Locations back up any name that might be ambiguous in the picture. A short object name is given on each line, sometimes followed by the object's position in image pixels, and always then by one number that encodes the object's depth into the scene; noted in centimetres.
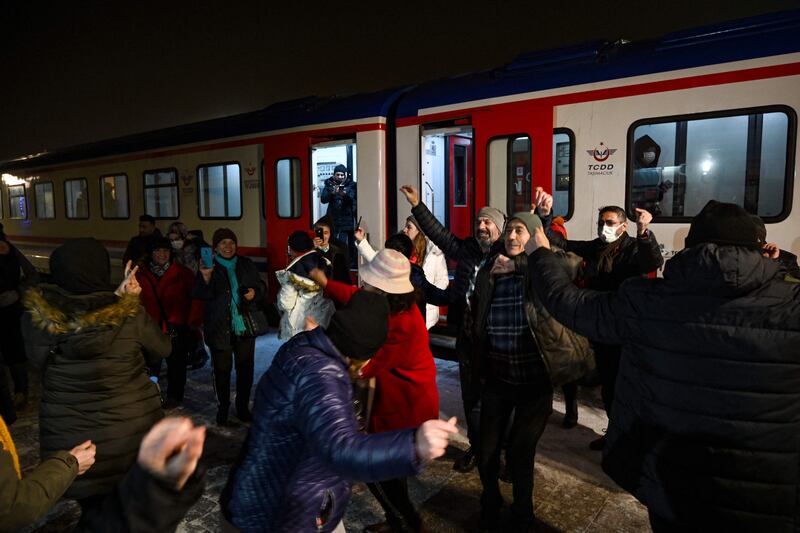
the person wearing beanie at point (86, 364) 251
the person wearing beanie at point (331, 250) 565
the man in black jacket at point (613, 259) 398
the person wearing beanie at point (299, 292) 460
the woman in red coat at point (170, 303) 542
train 448
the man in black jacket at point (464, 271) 369
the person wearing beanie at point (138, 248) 599
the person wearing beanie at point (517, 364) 297
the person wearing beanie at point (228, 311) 477
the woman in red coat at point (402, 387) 286
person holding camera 746
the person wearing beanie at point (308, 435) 158
